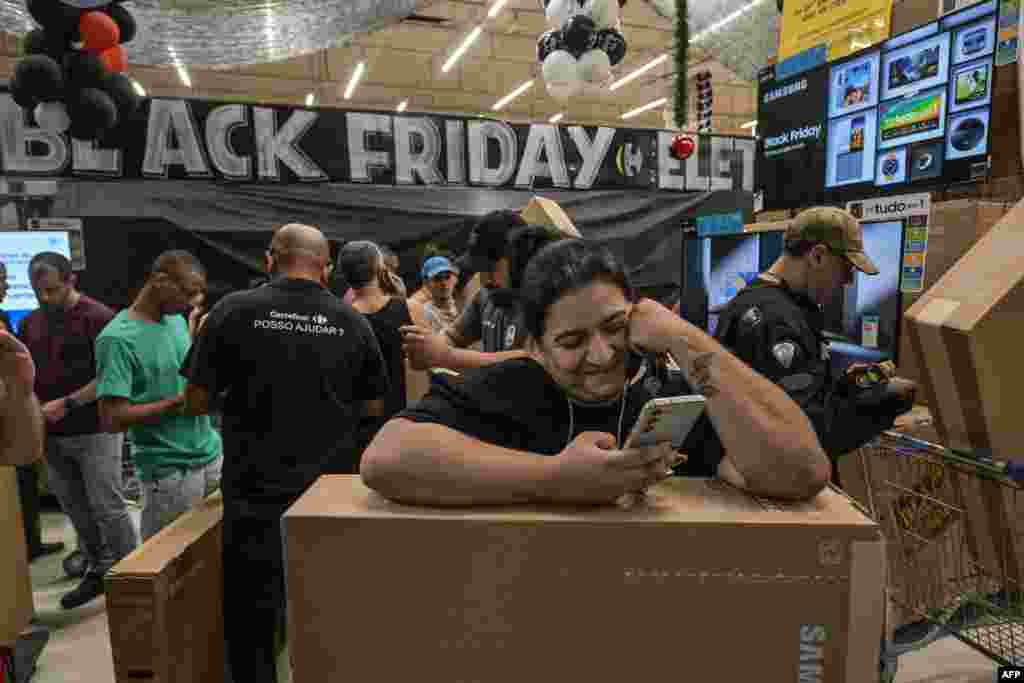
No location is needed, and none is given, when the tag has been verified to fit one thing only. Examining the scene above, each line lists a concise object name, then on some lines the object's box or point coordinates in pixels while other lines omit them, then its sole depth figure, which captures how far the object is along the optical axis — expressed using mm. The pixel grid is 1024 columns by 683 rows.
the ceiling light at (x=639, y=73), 10469
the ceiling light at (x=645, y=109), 12844
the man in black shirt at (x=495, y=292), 1909
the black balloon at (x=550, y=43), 3779
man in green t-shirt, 2271
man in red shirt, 2914
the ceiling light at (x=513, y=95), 11825
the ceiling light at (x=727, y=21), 4184
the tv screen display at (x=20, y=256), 4215
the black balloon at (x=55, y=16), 3285
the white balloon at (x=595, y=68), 3777
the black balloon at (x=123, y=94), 3786
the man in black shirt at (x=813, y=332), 1738
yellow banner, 2602
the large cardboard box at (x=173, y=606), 1605
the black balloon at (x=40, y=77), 3385
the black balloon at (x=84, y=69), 3547
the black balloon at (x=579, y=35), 3584
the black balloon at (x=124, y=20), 3618
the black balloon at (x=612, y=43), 3729
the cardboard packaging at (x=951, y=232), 2143
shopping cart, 1331
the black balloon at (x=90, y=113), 3576
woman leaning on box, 805
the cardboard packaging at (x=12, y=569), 2516
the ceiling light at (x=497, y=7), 7918
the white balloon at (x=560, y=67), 3818
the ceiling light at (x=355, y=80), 10829
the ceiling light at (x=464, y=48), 9447
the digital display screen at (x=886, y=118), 2133
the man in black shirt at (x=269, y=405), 1929
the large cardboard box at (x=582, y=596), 730
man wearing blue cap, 4078
